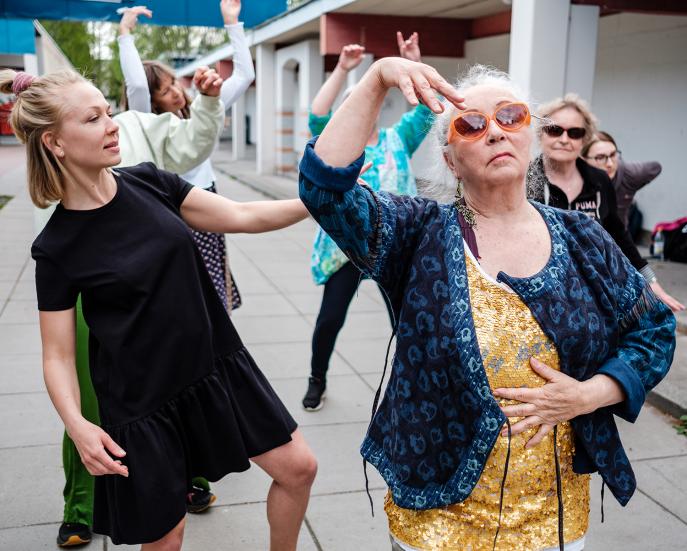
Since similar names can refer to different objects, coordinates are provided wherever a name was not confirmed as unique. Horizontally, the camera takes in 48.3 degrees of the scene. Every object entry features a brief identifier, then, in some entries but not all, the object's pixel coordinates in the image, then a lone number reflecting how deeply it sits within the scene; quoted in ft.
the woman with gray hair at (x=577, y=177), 11.95
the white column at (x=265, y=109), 70.28
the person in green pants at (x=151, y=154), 10.18
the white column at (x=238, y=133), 91.61
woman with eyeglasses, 14.76
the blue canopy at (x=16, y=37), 54.65
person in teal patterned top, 14.57
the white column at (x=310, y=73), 58.75
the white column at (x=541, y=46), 22.82
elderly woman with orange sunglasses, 5.91
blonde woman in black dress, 7.12
